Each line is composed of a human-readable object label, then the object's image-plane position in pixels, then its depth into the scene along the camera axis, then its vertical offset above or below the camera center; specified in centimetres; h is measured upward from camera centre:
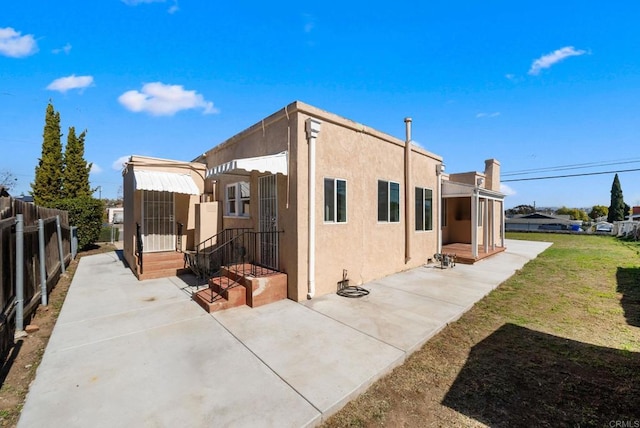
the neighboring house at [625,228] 2409 -165
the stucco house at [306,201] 643 +37
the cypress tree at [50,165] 1939 +354
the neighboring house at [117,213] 4896 +12
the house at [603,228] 3710 -234
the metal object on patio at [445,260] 1027 -183
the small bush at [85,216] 1496 -12
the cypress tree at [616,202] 4622 +152
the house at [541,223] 4619 -209
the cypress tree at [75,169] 2042 +344
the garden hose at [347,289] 680 -201
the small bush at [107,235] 1988 -167
